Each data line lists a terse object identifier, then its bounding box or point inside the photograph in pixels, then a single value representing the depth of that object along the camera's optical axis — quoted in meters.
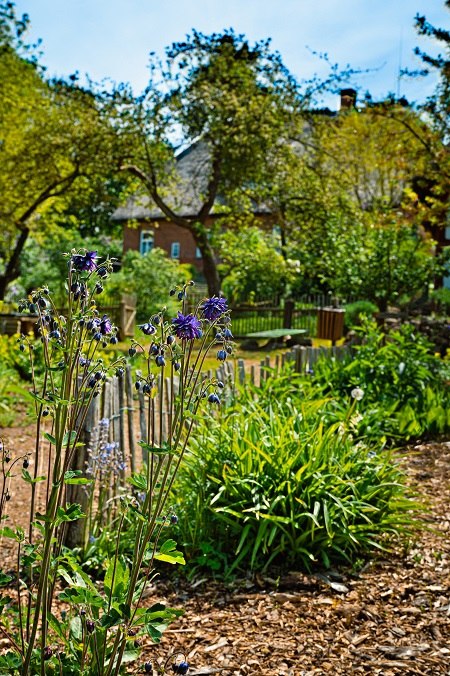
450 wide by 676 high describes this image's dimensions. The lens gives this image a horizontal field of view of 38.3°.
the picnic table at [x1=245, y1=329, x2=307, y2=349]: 15.39
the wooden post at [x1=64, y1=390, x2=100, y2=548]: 3.74
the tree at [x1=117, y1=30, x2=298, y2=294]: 14.31
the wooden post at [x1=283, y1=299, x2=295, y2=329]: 16.75
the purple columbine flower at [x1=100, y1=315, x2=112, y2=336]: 2.01
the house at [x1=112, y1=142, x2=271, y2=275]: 32.41
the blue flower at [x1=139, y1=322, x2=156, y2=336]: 1.90
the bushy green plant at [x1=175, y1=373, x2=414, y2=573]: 3.61
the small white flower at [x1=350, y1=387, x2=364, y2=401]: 4.87
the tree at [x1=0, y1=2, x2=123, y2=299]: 14.38
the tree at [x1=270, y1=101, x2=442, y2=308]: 12.93
